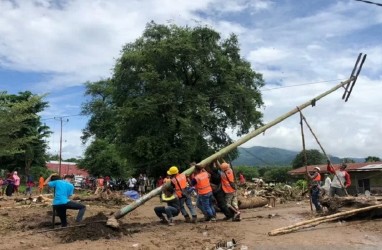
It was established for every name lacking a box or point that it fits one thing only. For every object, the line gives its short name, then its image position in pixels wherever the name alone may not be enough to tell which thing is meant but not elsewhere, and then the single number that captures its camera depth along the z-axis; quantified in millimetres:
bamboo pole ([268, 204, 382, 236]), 10227
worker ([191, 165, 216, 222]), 13273
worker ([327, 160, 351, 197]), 15645
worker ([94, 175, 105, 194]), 26092
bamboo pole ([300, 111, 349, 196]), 15484
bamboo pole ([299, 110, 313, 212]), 14699
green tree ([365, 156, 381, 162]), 68350
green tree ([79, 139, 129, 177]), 51250
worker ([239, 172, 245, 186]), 29006
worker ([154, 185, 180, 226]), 13148
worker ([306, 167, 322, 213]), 14750
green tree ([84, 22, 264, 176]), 32625
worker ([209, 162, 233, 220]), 13750
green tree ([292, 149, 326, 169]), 66700
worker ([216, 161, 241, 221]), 13648
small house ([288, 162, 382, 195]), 36312
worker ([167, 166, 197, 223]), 13150
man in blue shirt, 11578
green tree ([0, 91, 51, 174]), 22453
